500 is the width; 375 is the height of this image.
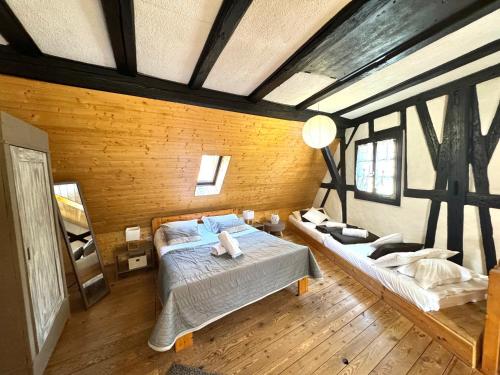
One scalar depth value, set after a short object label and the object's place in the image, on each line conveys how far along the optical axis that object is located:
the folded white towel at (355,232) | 3.21
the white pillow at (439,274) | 1.89
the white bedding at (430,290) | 1.80
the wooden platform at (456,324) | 1.54
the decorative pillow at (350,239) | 3.06
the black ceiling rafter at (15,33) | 1.14
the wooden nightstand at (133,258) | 2.90
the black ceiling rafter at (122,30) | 1.09
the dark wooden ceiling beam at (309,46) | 1.15
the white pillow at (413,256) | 2.18
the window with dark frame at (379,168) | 3.08
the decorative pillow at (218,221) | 3.30
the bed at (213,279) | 1.67
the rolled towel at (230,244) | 2.24
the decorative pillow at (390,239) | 2.70
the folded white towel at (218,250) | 2.29
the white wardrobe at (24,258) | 1.29
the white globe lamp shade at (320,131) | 2.04
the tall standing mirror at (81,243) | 2.24
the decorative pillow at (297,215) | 4.44
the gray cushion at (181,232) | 2.75
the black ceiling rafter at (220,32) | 1.11
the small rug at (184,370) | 1.50
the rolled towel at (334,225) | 3.73
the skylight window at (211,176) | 3.60
